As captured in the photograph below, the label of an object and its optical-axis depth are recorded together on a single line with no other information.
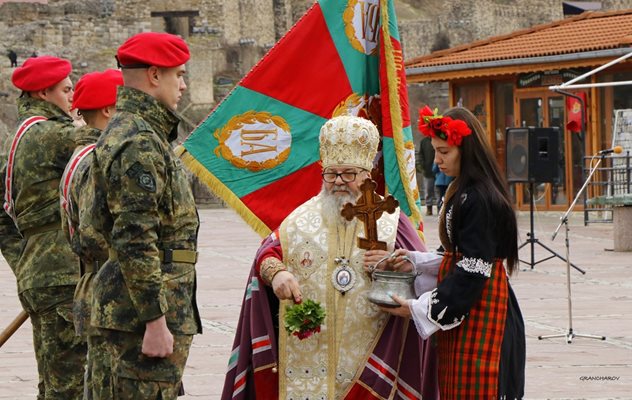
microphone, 18.25
